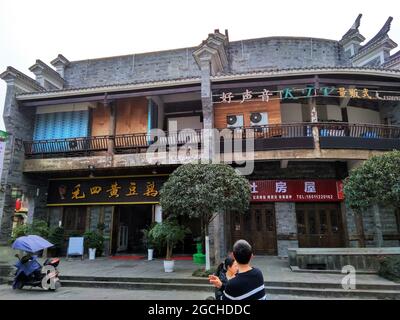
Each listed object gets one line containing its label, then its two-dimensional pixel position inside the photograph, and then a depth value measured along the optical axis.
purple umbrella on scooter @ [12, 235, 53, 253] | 7.65
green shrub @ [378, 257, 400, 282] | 7.96
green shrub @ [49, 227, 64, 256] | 12.89
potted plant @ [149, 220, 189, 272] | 9.15
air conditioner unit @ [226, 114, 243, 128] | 12.78
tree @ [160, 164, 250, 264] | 8.55
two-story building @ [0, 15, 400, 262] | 11.45
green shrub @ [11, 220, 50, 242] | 11.84
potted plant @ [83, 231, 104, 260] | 12.38
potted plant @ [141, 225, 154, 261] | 12.13
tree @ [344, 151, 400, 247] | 8.35
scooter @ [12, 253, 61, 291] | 7.70
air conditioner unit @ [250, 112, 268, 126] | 12.59
